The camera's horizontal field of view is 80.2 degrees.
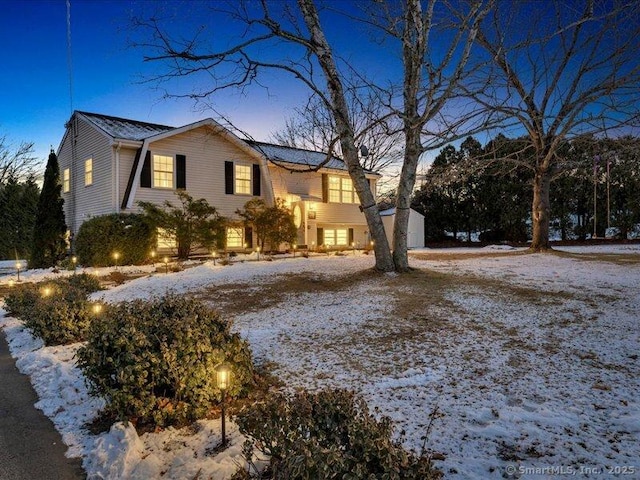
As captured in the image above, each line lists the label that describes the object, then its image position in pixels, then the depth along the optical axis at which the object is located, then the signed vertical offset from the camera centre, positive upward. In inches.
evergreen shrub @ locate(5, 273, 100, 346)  203.9 -41.7
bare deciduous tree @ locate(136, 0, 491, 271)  301.6 +144.1
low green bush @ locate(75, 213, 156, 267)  522.0 +1.0
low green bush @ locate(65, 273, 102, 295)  323.0 -36.1
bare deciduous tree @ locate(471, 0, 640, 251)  350.9 +151.0
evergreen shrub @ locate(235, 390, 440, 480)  65.4 -39.8
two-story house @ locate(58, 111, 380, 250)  581.3 +115.2
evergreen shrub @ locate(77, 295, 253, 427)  114.2 -40.1
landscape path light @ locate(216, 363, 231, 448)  105.0 -42.0
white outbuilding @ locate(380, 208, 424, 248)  1056.1 +24.4
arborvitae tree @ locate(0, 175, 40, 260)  796.0 +38.2
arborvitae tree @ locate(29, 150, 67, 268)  546.6 +18.3
